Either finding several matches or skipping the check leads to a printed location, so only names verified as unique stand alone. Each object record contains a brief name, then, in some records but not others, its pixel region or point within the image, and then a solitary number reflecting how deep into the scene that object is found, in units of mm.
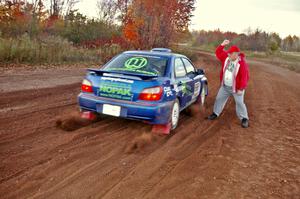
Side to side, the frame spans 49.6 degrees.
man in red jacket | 7078
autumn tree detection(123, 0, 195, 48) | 24672
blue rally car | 5566
